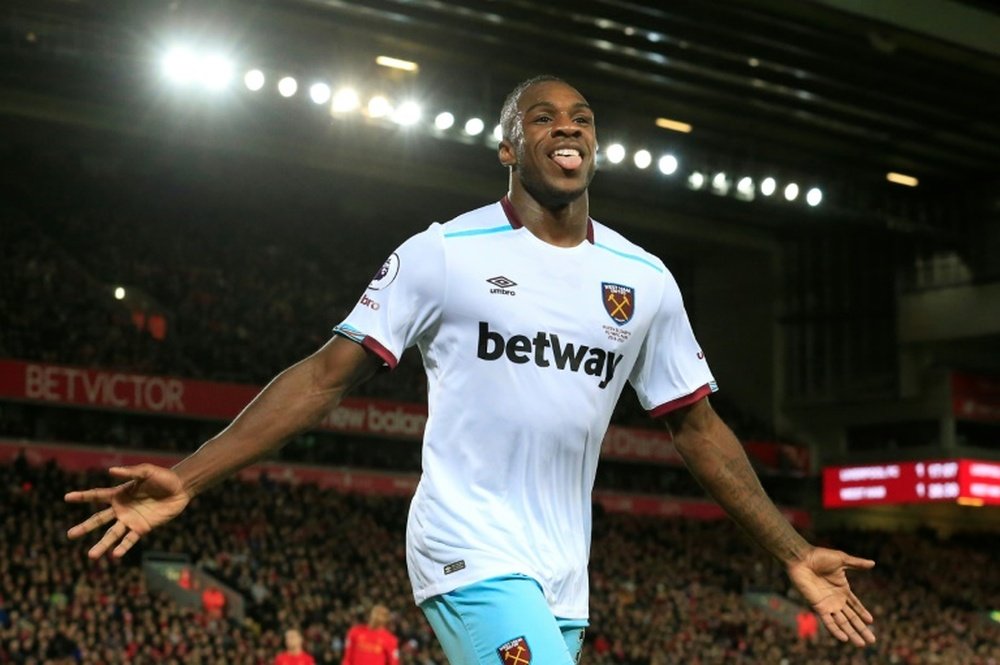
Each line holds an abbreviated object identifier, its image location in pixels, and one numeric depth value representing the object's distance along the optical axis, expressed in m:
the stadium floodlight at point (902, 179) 35.59
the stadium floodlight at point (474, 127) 28.52
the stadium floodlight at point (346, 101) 28.23
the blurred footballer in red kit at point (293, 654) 14.84
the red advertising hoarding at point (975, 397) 37.09
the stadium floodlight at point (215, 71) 26.52
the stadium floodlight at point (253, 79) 27.12
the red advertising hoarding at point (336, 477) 28.94
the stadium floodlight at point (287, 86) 27.50
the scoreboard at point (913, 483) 34.53
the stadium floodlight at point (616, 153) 30.14
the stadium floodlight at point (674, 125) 32.30
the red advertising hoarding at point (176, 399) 29.05
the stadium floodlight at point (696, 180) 31.36
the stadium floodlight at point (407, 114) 28.48
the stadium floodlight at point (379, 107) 28.71
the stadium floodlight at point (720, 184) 31.53
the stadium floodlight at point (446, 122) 28.58
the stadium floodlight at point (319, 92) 27.78
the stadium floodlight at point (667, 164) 30.88
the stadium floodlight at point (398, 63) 29.66
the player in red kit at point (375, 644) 14.45
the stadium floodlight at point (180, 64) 26.41
